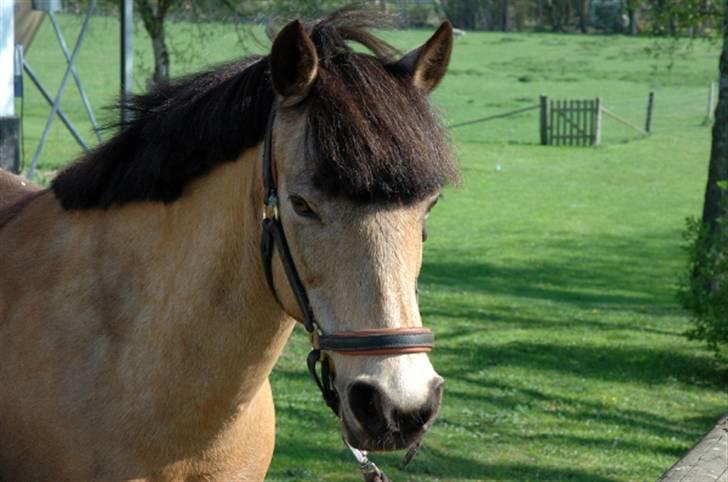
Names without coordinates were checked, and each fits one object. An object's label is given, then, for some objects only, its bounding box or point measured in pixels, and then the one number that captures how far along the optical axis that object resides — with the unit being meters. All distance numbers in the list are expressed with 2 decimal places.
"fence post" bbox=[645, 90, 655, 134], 34.03
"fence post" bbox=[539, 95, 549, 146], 32.88
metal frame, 11.53
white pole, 7.08
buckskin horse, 2.49
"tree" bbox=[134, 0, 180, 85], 19.97
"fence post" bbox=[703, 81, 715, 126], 35.22
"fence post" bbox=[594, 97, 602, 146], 33.03
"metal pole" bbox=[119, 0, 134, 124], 10.20
